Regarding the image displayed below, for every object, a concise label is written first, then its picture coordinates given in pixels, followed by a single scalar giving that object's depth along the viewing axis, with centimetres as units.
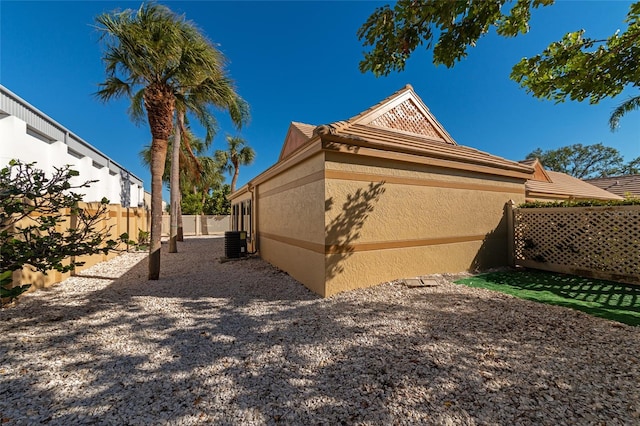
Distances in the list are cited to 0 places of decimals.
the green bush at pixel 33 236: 380
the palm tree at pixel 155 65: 543
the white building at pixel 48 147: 907
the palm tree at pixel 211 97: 630
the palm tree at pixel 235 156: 2391
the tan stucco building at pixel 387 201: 503
